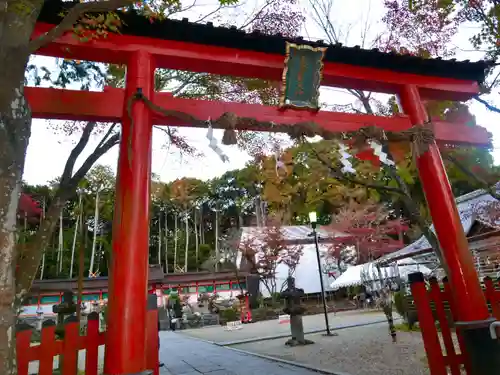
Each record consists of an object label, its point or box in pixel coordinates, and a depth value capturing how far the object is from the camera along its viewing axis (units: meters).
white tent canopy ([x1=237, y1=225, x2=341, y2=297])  28.67
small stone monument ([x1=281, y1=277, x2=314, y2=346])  10.58
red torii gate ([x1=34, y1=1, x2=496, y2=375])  3.65
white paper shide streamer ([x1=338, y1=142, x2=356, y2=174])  5.03
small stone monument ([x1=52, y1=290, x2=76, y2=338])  9.23
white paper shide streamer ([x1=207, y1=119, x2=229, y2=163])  4.27
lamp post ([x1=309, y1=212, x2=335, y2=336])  13.15
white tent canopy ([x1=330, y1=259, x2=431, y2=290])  16.81
